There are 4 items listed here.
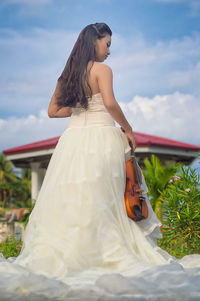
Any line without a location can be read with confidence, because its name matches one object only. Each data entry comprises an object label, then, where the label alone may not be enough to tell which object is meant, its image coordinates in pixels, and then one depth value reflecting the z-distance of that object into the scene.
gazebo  15.73
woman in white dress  3.27
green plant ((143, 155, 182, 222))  9.09
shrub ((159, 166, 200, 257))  7.12
